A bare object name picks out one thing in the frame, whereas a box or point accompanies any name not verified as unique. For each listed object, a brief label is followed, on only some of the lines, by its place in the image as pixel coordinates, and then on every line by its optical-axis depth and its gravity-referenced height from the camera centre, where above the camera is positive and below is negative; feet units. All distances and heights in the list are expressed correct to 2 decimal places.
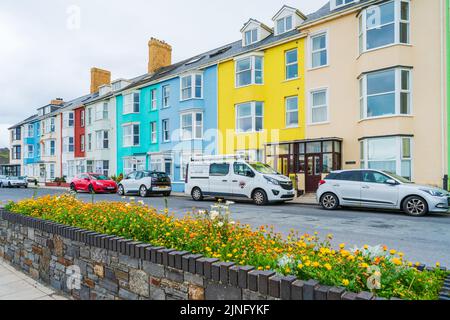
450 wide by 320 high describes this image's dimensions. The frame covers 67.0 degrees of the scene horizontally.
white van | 53.01 -3.05
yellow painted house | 70.44 +15.76
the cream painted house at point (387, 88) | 52.85 +12.35
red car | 84.53 -5.20
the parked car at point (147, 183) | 71.46 -4.42
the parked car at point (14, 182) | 122.93 -6.80
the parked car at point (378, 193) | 39.68 -3.92
